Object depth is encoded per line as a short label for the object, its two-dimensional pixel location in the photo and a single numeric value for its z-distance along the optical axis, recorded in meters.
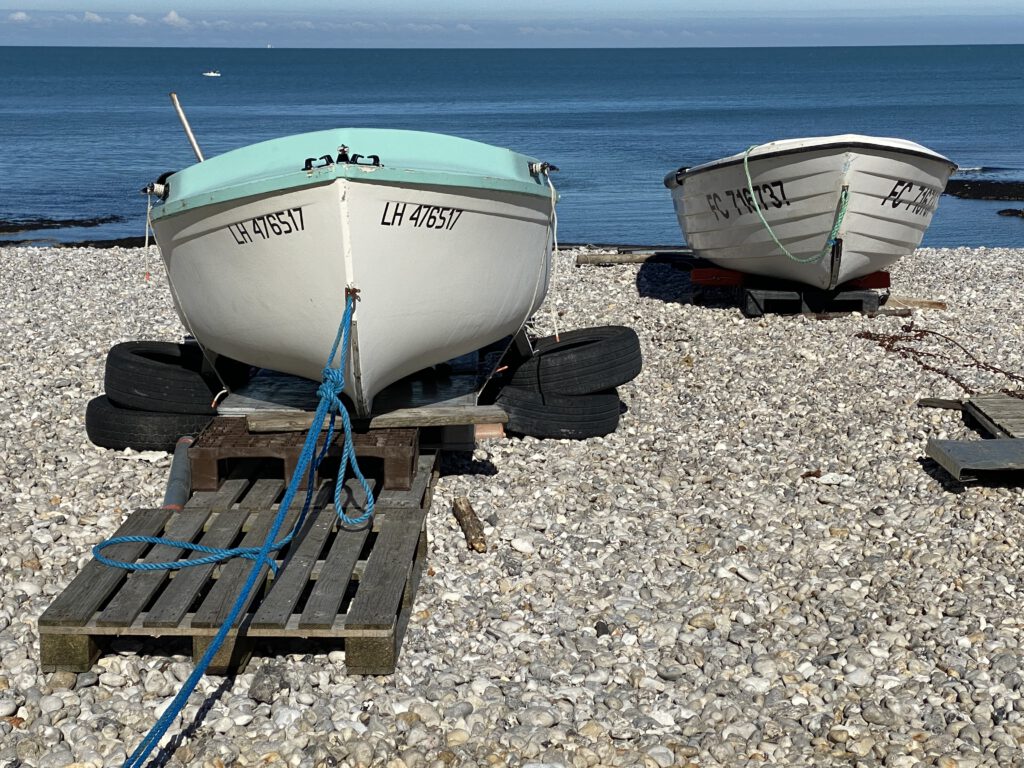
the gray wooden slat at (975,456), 6.18
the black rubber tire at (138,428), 7.08
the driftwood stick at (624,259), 13.92
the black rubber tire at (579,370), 7.48
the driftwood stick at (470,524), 5.77
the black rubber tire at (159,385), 7.22
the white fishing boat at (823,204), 9.95
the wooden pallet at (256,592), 4.48
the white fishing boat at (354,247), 5.59
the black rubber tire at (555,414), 7.37
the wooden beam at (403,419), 6.32
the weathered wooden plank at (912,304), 11.18
